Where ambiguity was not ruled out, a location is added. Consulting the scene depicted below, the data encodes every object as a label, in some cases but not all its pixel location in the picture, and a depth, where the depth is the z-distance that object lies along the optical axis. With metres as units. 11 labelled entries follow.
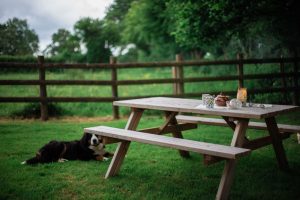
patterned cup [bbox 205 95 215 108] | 4.21
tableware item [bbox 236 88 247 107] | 4.27
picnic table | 3.45
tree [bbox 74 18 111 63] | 26.73
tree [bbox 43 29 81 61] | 15.10
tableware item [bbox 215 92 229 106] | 4.29
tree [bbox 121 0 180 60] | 30.86
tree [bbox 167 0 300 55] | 10.68
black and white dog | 5.39
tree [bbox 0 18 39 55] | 9.73
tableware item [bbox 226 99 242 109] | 4.09
